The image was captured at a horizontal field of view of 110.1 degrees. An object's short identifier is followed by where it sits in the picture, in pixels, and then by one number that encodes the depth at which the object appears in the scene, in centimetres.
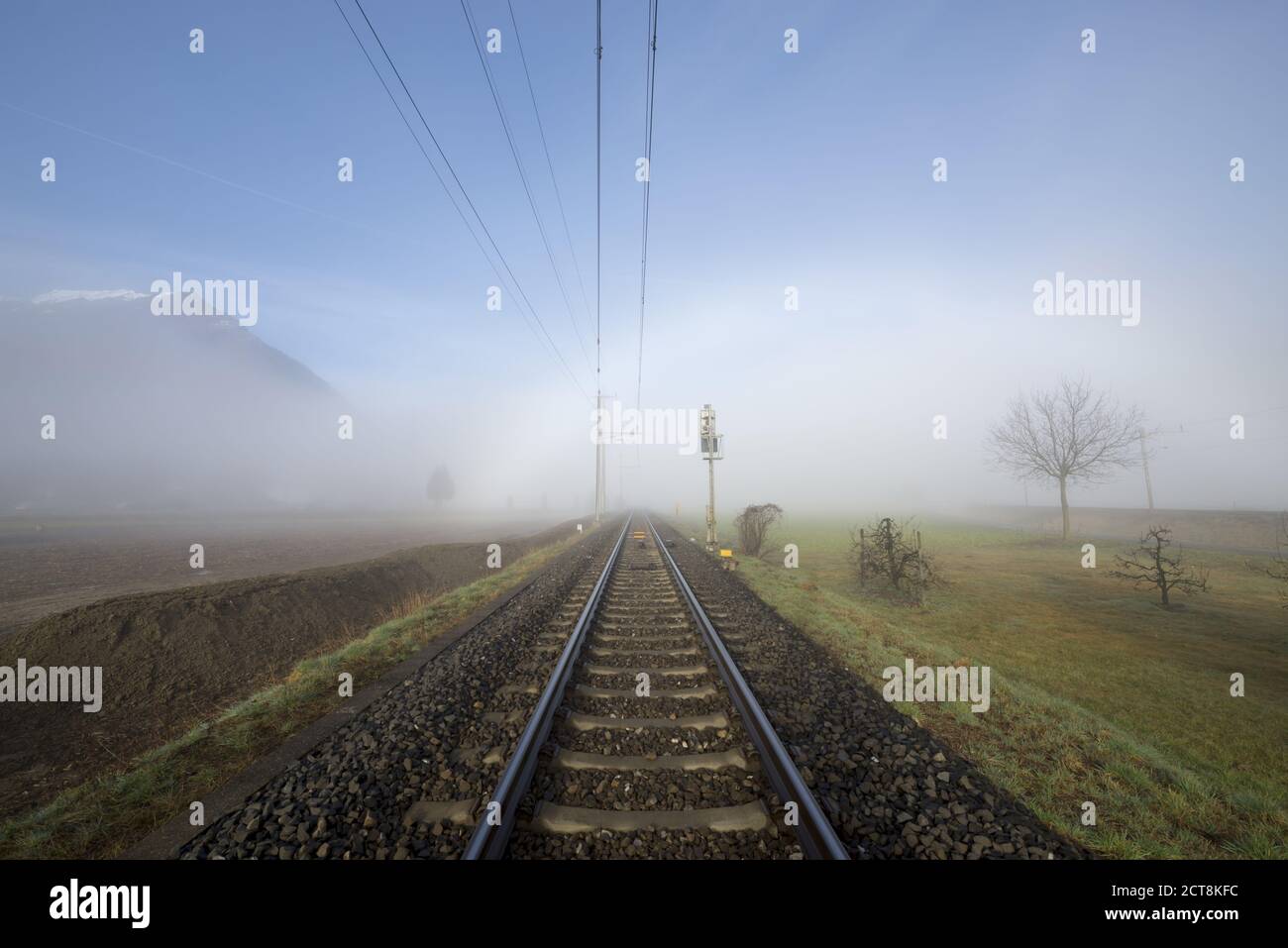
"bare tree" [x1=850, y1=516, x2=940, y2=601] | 1472
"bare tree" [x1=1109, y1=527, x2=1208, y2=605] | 1261
